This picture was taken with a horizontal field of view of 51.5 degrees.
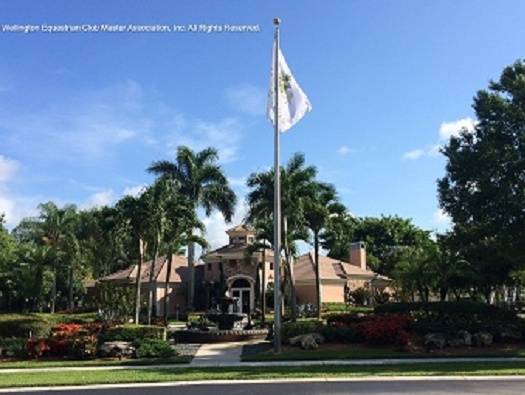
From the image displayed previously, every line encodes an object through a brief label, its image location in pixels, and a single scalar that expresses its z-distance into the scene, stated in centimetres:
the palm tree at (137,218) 2981
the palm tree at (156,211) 2975
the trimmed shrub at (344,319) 2342
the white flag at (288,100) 1973
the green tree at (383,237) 7053
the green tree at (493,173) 2127
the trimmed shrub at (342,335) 2142
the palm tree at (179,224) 3130
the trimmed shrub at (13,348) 2028
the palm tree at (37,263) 4344
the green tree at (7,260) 4518
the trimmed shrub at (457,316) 2169
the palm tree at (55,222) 5309
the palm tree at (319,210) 3128
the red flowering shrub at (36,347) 2008
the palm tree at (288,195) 2966
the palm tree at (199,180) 4259
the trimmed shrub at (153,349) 1973
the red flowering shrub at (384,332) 2045
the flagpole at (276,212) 1948
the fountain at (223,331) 2559
